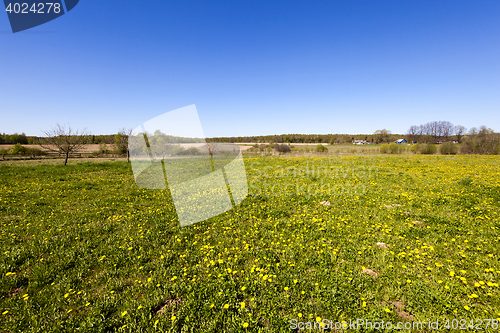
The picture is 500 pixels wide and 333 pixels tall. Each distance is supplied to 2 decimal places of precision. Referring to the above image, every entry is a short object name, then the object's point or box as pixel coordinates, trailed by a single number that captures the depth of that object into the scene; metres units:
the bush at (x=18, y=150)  54.96
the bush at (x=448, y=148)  48.34
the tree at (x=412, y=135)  98.15
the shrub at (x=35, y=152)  54.34
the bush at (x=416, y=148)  50.88
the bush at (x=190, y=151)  54.33
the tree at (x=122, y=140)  48.46
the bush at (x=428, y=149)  49.88
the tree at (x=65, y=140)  32.84
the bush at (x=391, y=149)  51.22
